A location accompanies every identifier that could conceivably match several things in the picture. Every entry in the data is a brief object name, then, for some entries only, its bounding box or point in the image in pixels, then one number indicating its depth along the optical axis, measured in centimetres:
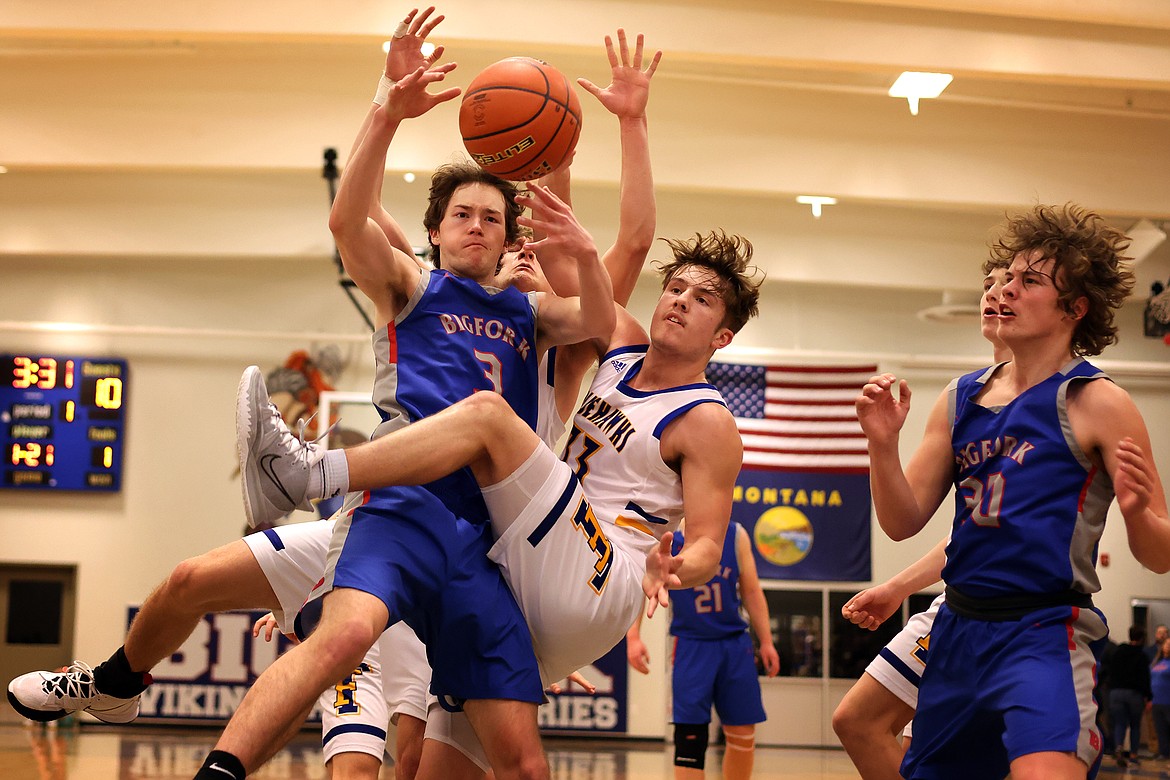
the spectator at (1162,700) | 1214
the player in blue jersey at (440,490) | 286
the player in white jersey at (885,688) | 358
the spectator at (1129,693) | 1192
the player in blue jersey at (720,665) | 706
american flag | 1260
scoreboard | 1248
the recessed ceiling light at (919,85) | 867
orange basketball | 366
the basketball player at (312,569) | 350
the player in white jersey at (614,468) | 306
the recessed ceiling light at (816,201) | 1032
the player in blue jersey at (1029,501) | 298
